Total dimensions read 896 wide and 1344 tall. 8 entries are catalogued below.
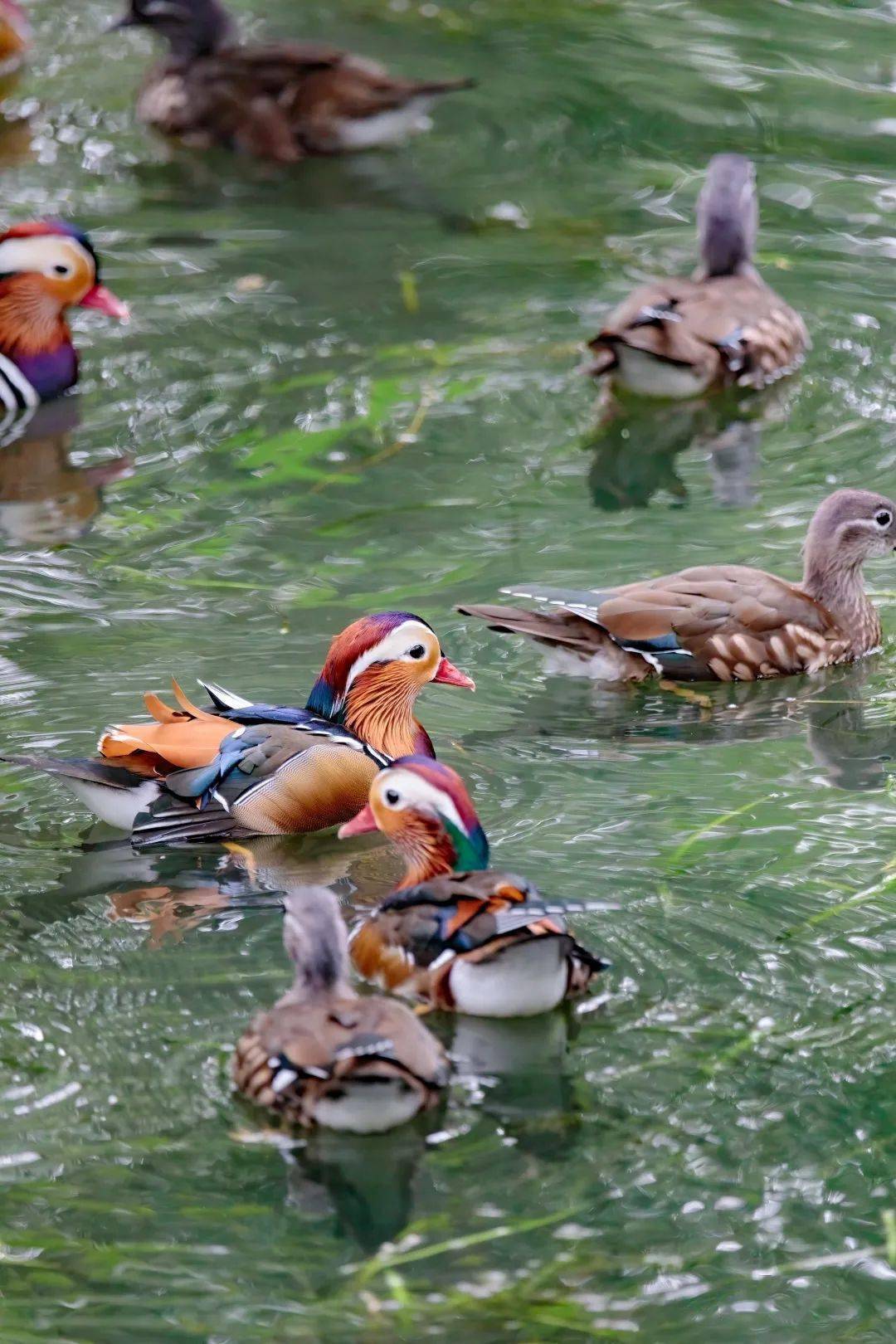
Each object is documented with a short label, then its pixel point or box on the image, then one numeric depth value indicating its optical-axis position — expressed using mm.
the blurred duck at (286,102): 25844
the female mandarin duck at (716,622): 15031
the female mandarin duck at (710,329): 19500
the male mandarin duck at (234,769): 12781
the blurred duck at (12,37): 28750
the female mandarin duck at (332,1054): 9852
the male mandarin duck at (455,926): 10656
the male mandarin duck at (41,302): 20469
